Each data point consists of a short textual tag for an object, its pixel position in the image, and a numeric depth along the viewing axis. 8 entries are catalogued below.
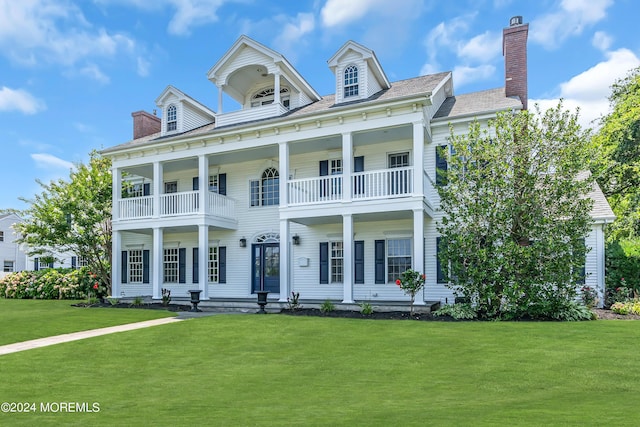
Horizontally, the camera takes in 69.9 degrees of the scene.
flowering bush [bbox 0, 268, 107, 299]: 23.00
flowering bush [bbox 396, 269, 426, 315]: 13.21
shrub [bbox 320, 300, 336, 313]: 14.30
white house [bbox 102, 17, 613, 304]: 15.05
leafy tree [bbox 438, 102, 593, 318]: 12.29
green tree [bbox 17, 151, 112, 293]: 20.67
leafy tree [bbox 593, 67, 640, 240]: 24.19
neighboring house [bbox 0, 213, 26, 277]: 40.88
